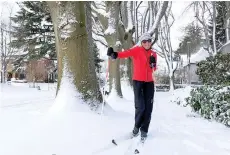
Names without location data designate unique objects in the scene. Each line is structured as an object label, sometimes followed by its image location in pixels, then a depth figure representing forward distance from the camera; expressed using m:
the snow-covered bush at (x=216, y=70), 13.42
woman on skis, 6.21
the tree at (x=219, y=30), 45.97
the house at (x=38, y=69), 51.93
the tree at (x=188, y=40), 41.08
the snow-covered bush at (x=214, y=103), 7.90
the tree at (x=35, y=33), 44.53
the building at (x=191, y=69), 66.19
